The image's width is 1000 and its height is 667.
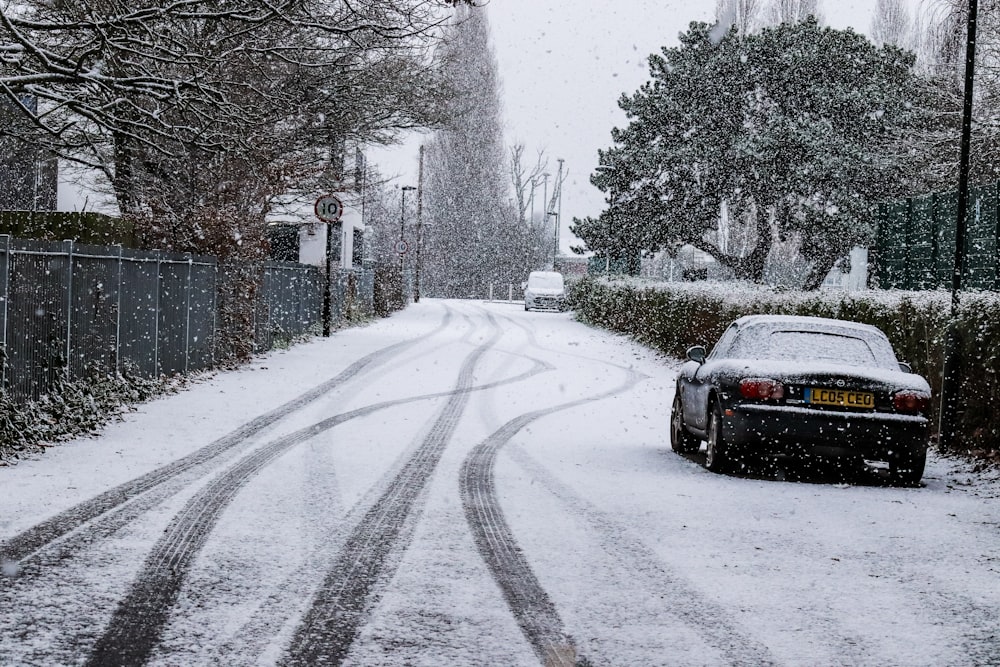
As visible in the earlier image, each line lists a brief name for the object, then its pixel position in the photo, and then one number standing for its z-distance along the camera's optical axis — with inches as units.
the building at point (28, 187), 1432.1
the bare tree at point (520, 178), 3373.5
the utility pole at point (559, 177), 3511.1
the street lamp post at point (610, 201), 1770.4
